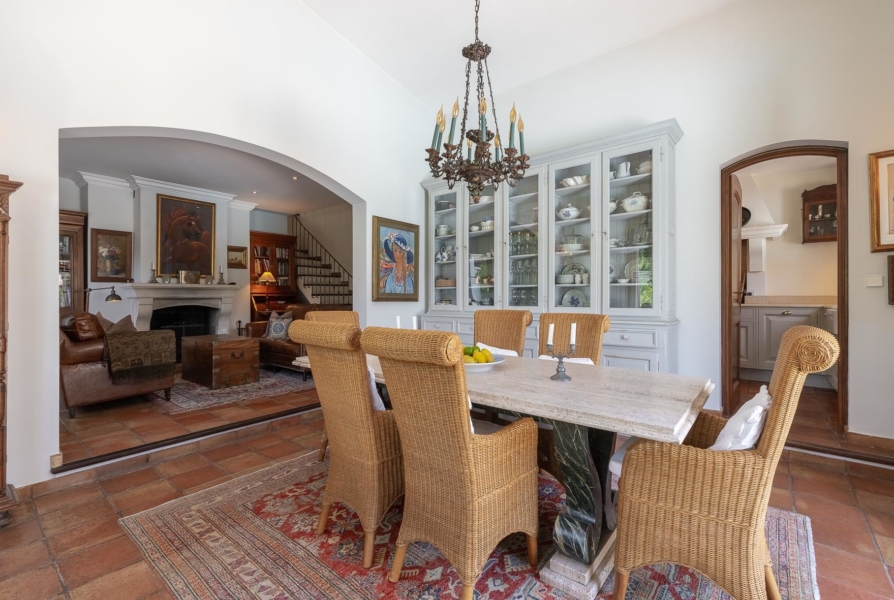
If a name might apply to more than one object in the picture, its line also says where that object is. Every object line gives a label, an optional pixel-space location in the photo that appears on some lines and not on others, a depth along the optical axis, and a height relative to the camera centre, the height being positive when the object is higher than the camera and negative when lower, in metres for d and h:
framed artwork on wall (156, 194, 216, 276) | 6.49 +1.06
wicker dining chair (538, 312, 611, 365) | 2.51 -0.21
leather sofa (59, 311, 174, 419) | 3.44 -0.58
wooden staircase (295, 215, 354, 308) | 8.66 +0.56
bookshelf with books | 8.36 +0.85
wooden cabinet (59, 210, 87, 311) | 5.92 +0.54
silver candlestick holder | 1.79 -0.32
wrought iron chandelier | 2.14 +0.76
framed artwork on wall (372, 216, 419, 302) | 4.20 +0.42
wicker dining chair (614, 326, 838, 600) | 1.18 -0.62
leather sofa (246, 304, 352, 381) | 5.02 -0.61
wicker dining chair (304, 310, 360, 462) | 2.70 -0.12
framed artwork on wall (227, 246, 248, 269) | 7.48 +0.79
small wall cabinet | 5.09 +1.08
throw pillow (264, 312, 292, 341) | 5.42 -0.37
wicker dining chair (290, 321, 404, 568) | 1.57 -0.53
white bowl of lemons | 1.96 -0.30
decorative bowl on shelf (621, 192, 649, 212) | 3.35 +0.80
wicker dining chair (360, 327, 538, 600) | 1.27 -0.55
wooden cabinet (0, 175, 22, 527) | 1.89 +0.06
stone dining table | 1.29 -0.38
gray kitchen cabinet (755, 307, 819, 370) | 4.62 -0.28
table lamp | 8.10 +0.44
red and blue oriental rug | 1.51 -1.07
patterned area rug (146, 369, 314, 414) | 3.88 -0.97
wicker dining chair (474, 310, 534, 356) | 2.88 -0.20
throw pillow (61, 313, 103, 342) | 3.62 -0.25
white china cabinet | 3.27 +0.51
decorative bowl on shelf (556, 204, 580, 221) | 3.71 +0.79
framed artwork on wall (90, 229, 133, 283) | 6.08 +0.68
